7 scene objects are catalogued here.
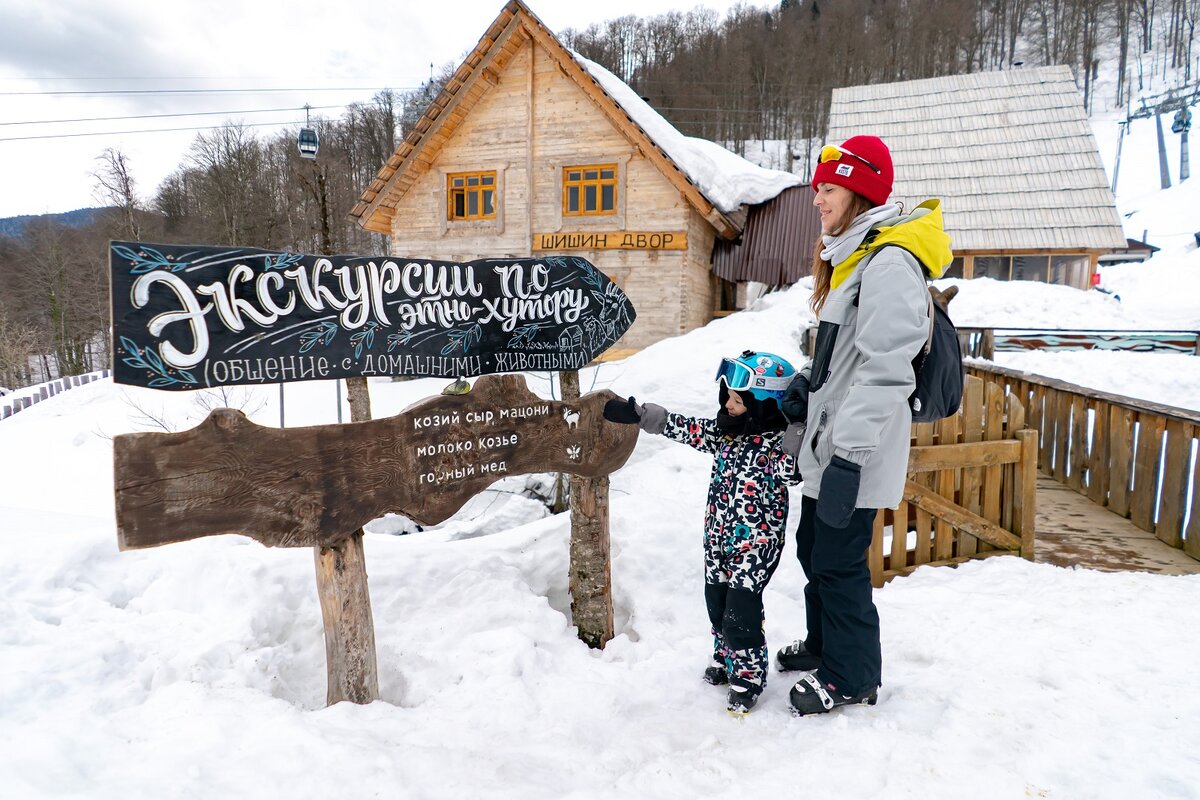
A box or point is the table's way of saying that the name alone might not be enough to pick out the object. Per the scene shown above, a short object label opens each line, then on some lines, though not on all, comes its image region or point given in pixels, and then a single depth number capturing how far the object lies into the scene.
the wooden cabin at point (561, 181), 14.35
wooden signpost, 2.37
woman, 2.33
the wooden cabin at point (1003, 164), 21.58
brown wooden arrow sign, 2.34
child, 2.79
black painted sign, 2.37
